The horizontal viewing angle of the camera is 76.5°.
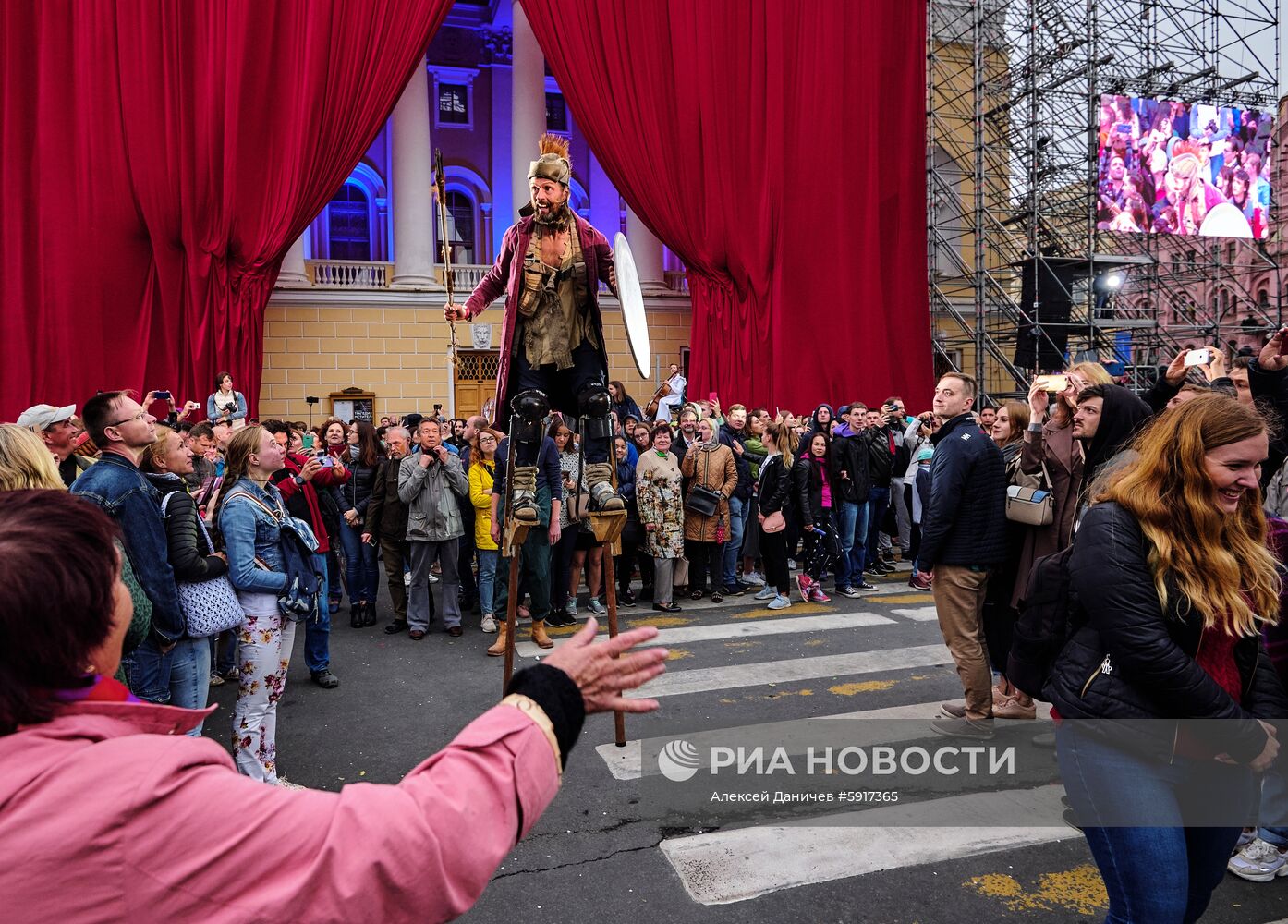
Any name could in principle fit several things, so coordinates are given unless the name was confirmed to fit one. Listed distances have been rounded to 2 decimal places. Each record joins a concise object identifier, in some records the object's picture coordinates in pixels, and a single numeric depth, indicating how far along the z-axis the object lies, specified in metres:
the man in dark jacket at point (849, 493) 9.09
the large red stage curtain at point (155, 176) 12.99
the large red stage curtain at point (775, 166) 15.39
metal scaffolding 16.86
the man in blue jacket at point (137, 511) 3.58
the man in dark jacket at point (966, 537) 4.66
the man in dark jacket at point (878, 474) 9.65
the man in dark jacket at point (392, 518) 7.78
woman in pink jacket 1.01
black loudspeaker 16.45
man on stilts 4.50
